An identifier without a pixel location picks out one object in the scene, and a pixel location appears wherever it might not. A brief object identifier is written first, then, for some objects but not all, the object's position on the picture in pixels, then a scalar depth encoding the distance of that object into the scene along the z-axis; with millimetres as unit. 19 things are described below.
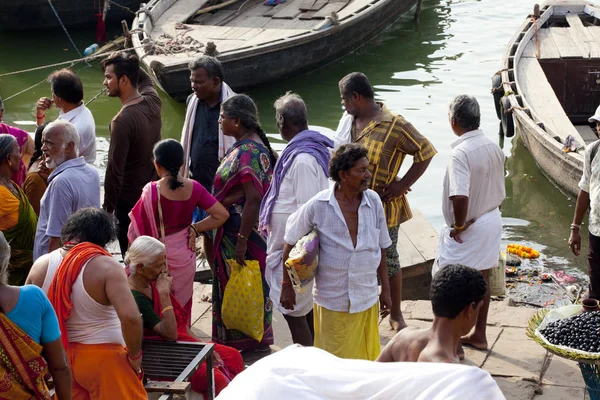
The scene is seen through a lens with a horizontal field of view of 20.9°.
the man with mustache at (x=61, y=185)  9178
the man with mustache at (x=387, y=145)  10001
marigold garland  16522
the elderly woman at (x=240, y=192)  9792
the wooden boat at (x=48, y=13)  32255
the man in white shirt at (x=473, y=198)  9507
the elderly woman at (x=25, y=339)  6291
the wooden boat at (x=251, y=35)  23817
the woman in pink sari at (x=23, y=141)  11355
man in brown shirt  10906
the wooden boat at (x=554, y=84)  18386
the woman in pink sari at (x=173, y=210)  9477
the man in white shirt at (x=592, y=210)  10151
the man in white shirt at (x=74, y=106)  10876
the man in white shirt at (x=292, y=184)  9268
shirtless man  6078
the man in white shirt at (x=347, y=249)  8311
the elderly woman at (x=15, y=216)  9350
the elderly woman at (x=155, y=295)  8064
